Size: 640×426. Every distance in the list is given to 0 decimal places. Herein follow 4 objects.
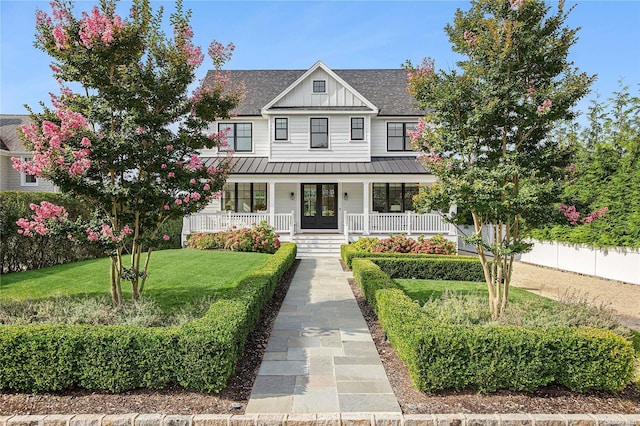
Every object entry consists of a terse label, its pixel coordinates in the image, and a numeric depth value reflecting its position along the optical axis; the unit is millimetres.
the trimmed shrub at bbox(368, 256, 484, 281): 10992
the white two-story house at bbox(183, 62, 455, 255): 16953
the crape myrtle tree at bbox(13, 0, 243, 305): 5148
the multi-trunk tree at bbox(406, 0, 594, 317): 5496
